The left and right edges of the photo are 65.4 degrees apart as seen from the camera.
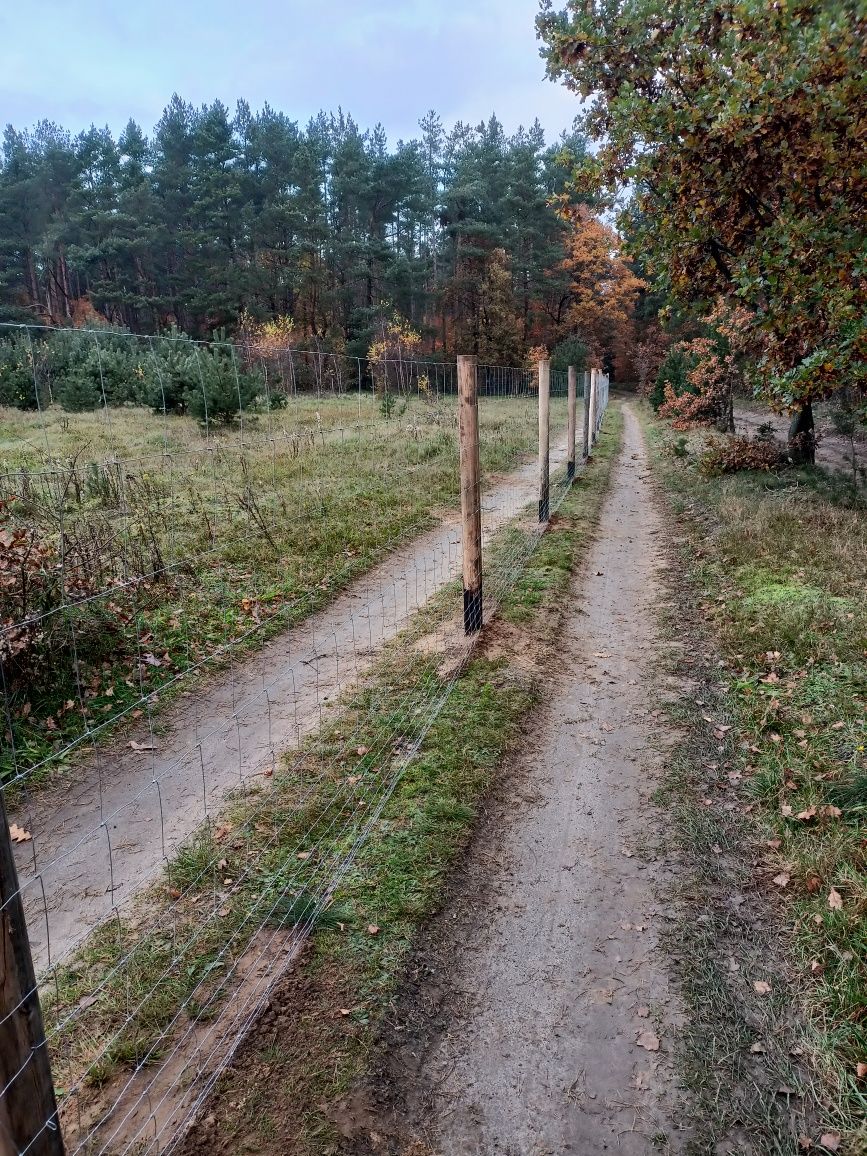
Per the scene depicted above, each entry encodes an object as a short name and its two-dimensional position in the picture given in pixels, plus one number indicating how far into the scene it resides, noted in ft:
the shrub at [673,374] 86.50
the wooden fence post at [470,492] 18.29
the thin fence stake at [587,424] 54.39
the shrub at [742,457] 41.63
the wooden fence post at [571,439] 42.18
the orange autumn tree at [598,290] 148.77
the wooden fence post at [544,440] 30.14
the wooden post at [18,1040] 4.92
